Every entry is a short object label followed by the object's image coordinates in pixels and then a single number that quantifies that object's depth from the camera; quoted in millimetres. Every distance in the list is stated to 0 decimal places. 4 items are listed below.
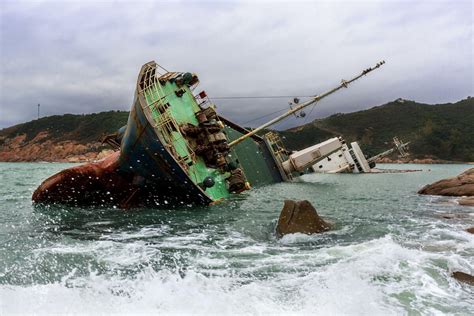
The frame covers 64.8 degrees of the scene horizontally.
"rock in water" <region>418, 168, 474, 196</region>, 21156
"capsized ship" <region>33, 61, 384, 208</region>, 13797
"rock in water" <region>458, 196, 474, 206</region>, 17047
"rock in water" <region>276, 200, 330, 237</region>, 9977
